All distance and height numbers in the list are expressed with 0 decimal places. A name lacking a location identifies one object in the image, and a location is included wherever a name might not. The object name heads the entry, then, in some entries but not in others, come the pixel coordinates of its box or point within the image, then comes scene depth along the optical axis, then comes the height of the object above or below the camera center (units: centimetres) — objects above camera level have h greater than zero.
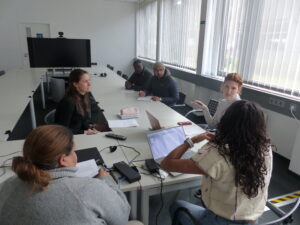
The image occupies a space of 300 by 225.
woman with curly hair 106 -54
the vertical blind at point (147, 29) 711 +43
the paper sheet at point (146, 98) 331 -79
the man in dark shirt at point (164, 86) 361 -67
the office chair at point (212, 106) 305 -80
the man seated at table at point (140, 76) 445 -64
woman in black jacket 226 -63
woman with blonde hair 241 -52
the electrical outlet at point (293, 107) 257 -66
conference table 138 -80
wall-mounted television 450 -23
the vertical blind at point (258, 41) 266 +6
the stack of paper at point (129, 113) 248 -75
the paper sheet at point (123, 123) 227 -79
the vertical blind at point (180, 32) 478 +25
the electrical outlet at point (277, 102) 272 -65
